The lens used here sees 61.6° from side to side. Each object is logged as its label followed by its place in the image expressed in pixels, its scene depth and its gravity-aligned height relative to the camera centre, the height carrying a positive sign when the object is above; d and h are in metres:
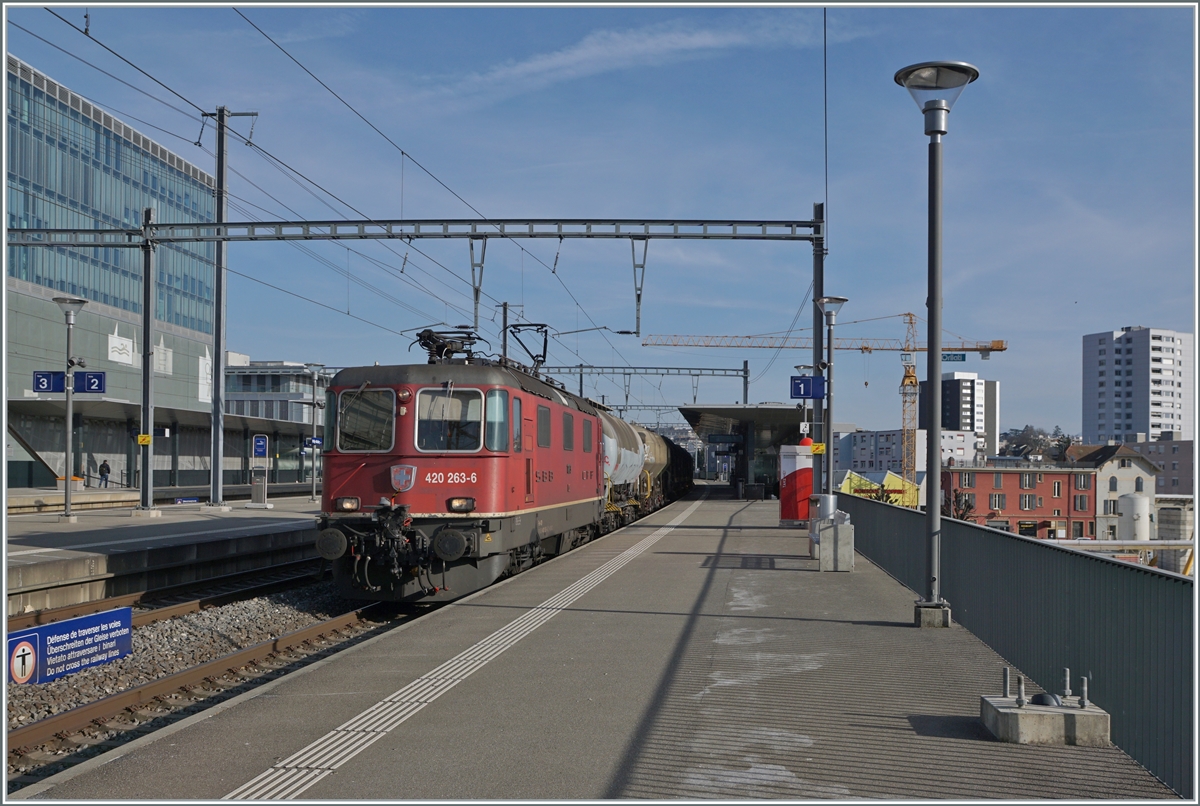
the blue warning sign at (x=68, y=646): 7.70 -1.82
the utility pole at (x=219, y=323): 26.25 +2.80
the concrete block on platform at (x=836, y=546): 15.96 -1.79
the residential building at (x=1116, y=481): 83.66 -3.67
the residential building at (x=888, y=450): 96.12 -1.83
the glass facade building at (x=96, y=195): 45.12 +11.72
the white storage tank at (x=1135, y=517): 59.31 -4.80
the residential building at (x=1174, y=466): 104.50 -2.92
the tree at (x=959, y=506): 69.07 -5.09
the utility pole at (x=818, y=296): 22.11 +3.04
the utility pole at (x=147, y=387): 25.58 +0.96
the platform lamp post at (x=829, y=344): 20.64 +2.01
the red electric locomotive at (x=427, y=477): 13.05 -0.66
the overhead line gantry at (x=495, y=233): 20.91 +4.21
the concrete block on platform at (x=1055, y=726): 6.26 -1.81
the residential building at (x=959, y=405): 190.75 +5.89
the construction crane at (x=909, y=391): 103.50 +4.70
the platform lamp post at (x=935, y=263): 10.31 +1.87
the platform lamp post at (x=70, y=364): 22.25 +1.34
